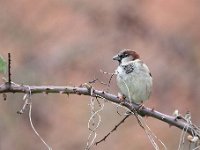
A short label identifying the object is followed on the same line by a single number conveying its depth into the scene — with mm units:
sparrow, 7918
